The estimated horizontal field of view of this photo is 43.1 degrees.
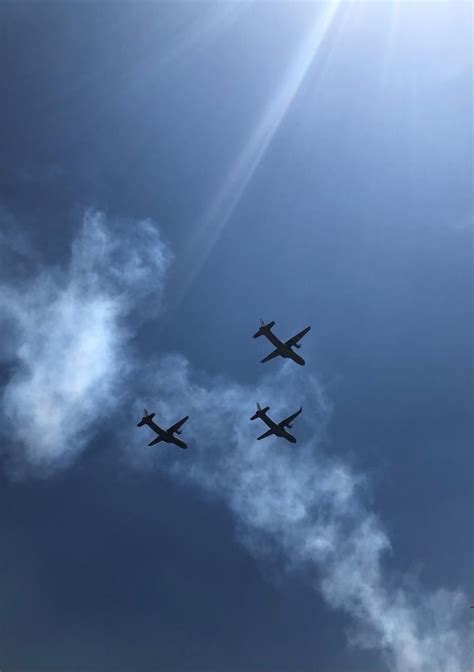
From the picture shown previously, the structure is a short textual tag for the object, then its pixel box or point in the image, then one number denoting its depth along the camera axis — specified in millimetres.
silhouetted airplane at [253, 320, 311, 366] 132500
